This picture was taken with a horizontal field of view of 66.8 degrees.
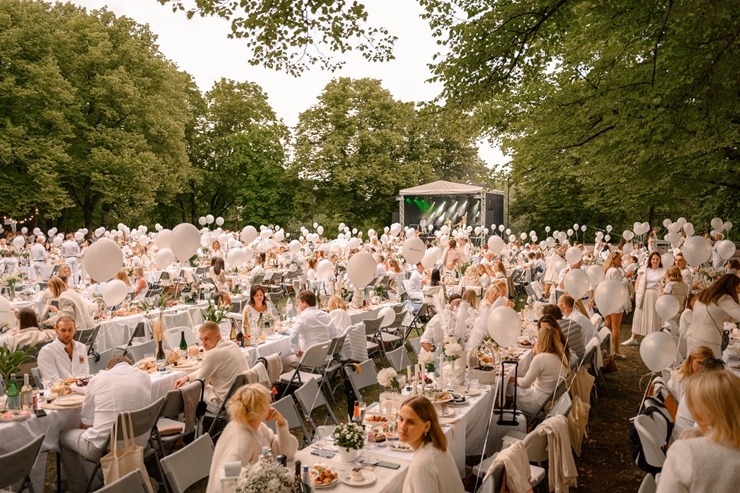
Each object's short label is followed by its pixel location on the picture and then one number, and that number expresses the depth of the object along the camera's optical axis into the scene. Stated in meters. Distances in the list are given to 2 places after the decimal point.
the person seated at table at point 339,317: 8.97
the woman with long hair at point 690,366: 5.08
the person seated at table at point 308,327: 8.32
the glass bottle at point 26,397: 5.46
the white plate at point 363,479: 3.91
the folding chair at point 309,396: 5.53
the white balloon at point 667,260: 11.91
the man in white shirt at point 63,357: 6.36
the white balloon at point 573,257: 12.82
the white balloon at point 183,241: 7.82
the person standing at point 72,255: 18.98
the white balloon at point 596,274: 9.66
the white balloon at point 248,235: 15.81
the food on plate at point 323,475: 3.88
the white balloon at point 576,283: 7.72
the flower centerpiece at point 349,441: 4.21
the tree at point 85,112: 24.47
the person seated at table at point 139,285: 12.30
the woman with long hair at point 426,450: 3.54
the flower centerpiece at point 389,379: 5.20
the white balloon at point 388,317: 10.28
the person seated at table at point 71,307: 9.14
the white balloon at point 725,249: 12.94
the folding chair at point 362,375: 6.37
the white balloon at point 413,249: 10.20
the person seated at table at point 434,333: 7.83
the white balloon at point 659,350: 5.56
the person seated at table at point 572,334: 7.62
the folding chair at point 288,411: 5.04
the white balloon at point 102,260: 6.44
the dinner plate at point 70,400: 5.53
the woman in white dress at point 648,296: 11.08
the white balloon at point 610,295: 7.02
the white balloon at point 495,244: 14.67
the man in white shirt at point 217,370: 6.17
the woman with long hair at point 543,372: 6.23
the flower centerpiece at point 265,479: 2.94
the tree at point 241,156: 35.56
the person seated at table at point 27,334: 7.15
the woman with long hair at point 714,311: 7.00
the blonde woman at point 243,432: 3.82
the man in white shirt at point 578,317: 8.31
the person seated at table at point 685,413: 4.61
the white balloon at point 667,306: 7.48
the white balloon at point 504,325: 6.08
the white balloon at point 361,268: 8.00
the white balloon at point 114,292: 8.61
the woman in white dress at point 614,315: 10.63
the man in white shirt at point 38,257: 17.86
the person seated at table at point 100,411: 5.10
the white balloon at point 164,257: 10.84
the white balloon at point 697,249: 10.02
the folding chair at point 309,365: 7.42
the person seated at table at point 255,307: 8.33
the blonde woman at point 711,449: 2.87
